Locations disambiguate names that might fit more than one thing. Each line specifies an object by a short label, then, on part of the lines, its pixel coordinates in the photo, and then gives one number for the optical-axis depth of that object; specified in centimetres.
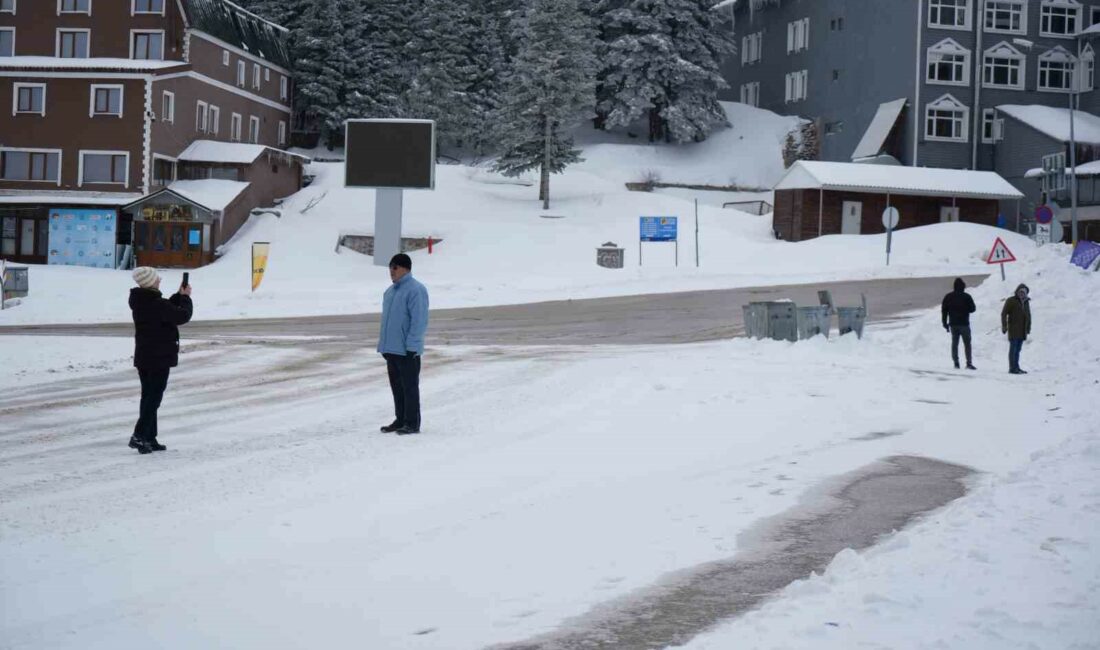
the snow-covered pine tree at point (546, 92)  5903
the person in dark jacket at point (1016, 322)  2017
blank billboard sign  4684
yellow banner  3797
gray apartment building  5941
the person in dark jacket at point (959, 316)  2083
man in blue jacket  1182
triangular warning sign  2644
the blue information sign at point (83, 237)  5156
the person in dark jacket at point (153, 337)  1059
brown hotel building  5147
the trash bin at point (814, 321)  2238
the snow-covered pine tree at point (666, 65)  6869
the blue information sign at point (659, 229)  4594
